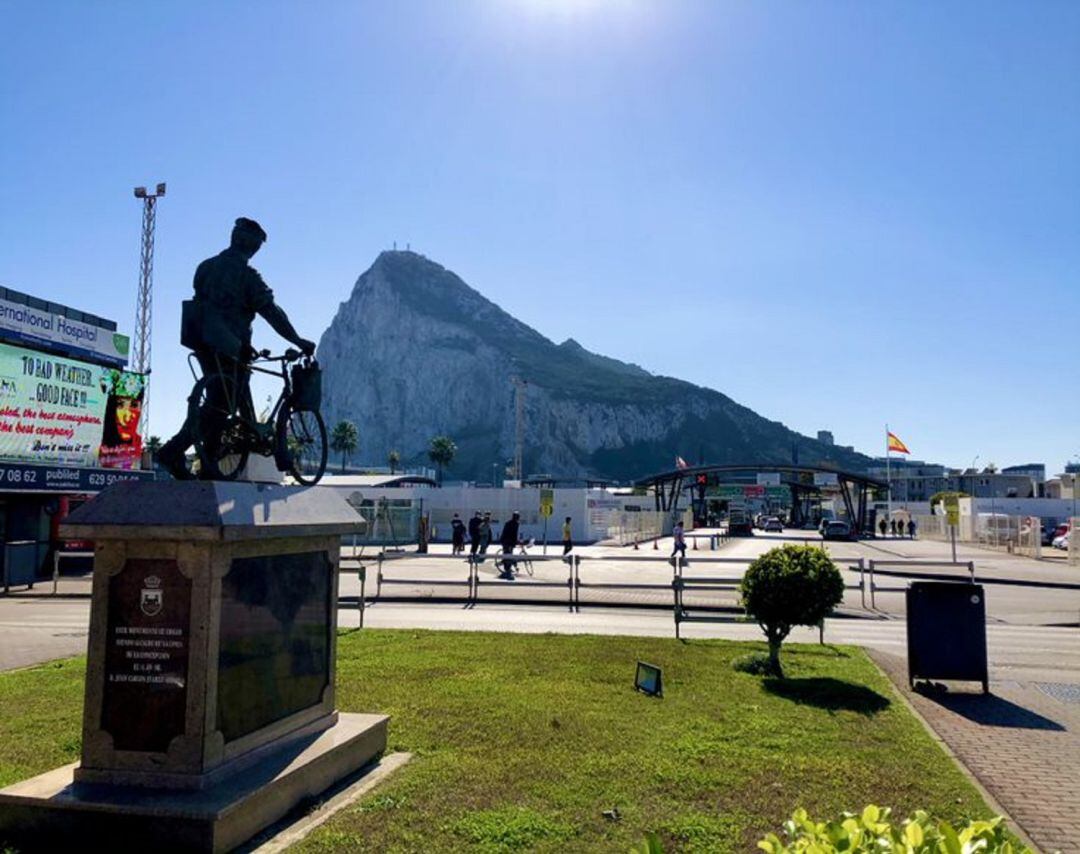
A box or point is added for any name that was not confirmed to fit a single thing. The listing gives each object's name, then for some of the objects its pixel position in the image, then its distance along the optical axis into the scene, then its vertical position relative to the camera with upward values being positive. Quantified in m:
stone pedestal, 4.84 -1.13
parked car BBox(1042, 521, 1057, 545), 55.44 -1.55
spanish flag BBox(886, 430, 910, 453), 57.78 +4.25
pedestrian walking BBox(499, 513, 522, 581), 28.77 -1.09
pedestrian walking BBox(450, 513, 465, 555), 35.59 -1.38
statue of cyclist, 6.47 +1.45
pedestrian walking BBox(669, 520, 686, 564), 32.00 -1.30
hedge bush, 2.34 -0.94
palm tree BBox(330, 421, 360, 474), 131.88 +9.91
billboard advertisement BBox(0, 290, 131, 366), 27.80 +5.79
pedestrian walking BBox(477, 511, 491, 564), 33.25 -1.20
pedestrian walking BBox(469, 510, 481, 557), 31.34 -1.14
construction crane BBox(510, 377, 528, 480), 72.06 +6.56
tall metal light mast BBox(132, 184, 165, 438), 54.03 +15.53
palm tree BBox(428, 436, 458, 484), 128.38 +7.71
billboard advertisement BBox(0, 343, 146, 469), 27.52 +2.99
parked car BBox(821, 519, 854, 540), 59.16 -1.71
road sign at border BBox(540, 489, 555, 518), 38.09 +0.01
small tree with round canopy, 9.92 -0.98
